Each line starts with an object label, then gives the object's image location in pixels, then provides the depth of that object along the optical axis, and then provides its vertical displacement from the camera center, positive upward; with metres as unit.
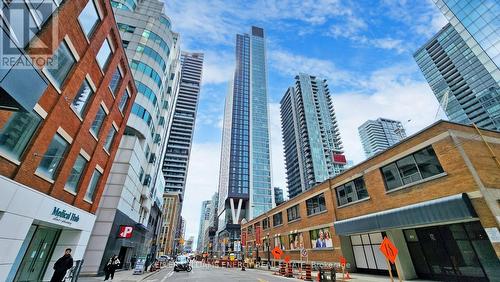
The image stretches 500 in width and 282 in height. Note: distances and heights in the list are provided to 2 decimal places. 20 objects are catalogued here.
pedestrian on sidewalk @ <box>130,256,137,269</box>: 30.69 -0.50
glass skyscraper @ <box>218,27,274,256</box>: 113.25 +55.31
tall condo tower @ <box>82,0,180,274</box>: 22.39 +14.24
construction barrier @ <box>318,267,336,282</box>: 15.75 -1.23
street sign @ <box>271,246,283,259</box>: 23.60 +0.35
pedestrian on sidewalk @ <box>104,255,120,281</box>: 16.48 -0.63
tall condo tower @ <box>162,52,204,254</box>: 111.25 +58.28
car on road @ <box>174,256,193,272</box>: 30.41 -1.03
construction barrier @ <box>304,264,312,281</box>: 18.23 -1.36
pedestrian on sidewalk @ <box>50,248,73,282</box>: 10.20 -0.36
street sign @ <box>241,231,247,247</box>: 53.75 +3.72
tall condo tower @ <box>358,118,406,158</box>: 158.88 +78.09
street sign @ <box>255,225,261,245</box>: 43.07 +3.43
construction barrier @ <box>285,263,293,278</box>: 21.48 -1.41
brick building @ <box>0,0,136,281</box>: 8.18 +5.59
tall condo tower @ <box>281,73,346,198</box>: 124.12 +67.45
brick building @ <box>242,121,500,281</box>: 12.55 +2.89
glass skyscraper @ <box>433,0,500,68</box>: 40.09 +38.90
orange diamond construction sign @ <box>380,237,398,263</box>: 10.32 +0.20
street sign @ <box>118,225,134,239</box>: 23.69 +2.45
